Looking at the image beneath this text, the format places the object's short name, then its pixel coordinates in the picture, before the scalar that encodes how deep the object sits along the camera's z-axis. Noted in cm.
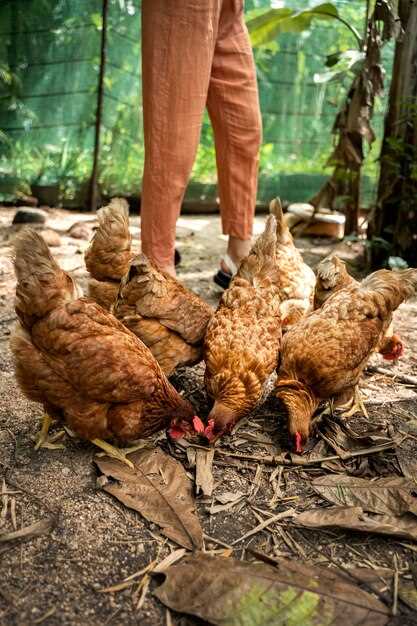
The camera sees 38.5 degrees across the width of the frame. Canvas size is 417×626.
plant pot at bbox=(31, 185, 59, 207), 690
